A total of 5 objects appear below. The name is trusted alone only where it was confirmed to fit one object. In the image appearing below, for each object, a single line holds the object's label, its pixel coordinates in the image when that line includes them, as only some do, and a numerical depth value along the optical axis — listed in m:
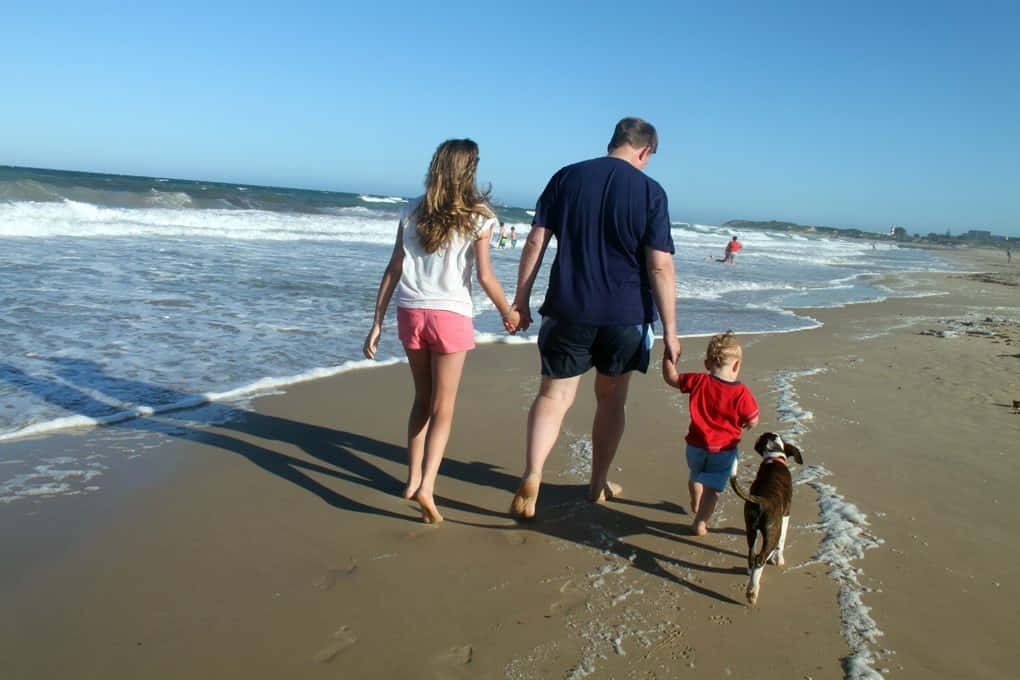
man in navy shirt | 3.23
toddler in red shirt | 3.16
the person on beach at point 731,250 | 21.86
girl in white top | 3.30
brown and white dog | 2.71
